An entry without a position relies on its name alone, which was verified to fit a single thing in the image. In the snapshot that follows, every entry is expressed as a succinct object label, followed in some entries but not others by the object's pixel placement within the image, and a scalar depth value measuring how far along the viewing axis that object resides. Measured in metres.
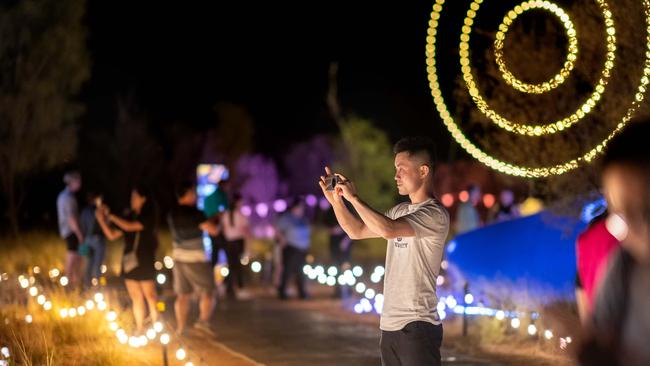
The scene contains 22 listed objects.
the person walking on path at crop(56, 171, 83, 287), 16.33
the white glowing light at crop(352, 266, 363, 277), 14.95
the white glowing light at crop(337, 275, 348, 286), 15.40
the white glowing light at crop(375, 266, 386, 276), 14.67
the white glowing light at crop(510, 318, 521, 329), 11.33
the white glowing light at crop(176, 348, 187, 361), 9.44
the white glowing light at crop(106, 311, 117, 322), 10.84
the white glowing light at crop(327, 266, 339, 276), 15.51
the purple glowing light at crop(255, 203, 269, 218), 35.20
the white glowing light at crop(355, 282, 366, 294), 14.03
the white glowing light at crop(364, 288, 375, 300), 13.73
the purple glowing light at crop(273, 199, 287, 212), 17.96
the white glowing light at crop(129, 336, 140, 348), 10.01
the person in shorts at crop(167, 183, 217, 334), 12.27
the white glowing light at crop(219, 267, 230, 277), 17.02
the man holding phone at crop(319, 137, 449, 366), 5.75
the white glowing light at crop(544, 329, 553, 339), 10.54
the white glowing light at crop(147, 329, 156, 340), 10.38
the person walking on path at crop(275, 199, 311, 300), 17.30
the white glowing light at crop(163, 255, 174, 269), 18.64
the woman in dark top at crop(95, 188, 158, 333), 11.83
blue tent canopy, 12.04
